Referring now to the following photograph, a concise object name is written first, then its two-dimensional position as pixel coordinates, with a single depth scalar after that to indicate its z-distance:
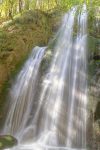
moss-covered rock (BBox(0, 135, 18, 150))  9.41
